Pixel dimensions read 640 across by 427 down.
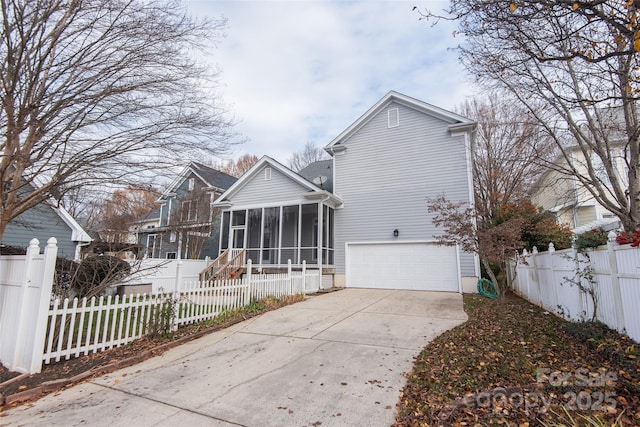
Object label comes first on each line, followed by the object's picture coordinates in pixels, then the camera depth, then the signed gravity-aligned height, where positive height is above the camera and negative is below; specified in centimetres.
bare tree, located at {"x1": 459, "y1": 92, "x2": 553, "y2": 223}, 1550 +484
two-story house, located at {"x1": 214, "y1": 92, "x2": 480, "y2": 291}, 1333 +252
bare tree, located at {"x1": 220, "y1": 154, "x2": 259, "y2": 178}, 2998 +928
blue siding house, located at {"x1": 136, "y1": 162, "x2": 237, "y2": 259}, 1853 +207
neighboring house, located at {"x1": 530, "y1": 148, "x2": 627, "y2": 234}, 1352 +252
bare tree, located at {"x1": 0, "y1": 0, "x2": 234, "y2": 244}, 482 +281
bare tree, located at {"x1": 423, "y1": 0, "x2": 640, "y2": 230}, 383 +336
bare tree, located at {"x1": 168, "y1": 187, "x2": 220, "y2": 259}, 1848 +220
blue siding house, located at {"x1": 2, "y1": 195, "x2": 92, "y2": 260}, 1225 +114
